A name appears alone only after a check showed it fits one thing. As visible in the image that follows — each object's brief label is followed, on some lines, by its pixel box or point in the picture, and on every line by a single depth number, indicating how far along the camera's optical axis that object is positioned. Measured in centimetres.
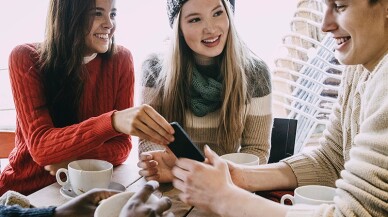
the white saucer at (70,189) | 113
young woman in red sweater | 142
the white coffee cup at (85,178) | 110
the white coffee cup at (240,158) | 128
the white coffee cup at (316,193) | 104
